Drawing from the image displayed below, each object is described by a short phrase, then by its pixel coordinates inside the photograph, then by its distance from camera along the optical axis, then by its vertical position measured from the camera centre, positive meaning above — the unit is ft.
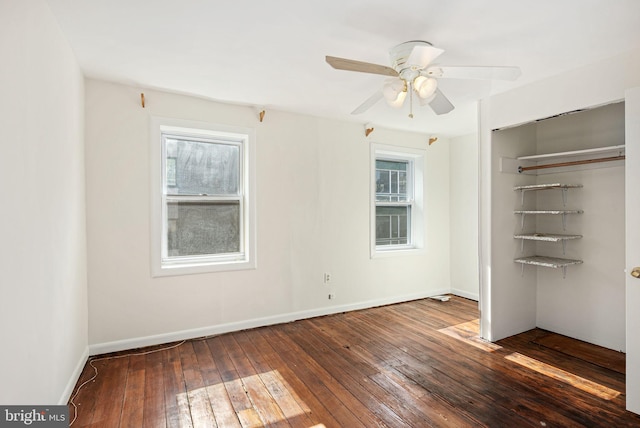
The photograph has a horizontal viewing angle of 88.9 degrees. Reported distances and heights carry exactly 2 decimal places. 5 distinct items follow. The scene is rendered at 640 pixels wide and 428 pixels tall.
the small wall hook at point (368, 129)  14.29 +3.79
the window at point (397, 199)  15.56 +0.79
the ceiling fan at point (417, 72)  6.32 +2.99
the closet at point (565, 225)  10.11 -0.34
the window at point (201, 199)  10.80 +0.60
